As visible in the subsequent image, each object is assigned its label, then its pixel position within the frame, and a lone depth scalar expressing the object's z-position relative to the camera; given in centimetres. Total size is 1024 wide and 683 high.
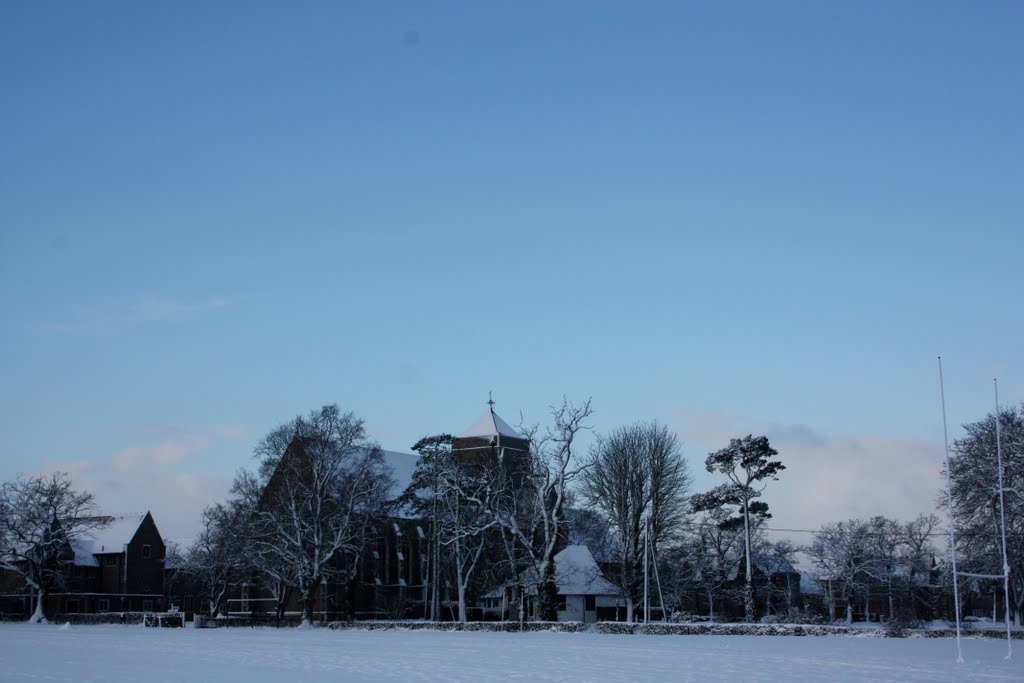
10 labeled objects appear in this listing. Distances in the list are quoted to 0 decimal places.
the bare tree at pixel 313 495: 6656
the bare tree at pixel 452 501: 6719
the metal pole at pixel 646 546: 6476
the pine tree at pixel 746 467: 6719
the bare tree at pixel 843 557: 8688
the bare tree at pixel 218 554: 7544
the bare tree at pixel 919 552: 9106
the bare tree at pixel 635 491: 6994
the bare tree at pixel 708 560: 8281
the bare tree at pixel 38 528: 7781
